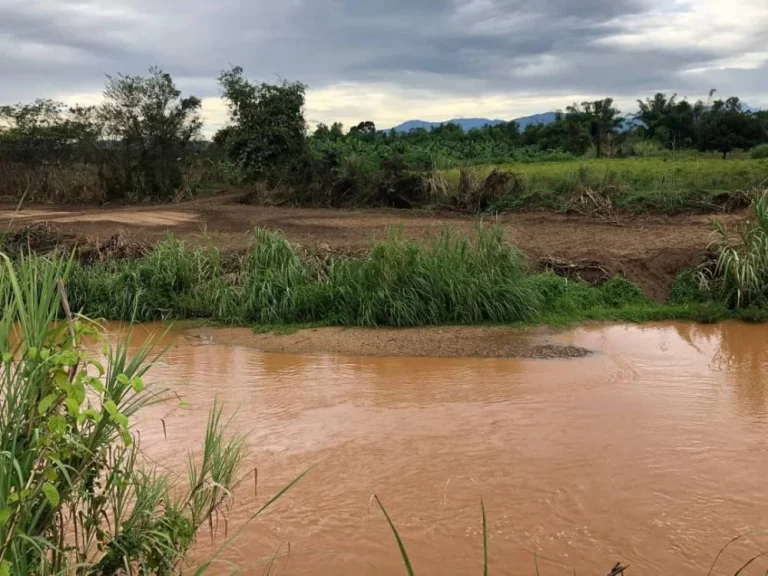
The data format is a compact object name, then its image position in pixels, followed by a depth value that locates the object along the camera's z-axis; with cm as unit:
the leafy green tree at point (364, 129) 2934
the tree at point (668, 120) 3002
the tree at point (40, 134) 2306
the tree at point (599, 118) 3014
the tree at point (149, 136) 2094
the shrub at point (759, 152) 2308
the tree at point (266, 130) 1972
